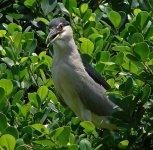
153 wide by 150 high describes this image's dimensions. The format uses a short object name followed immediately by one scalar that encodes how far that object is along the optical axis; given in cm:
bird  991
